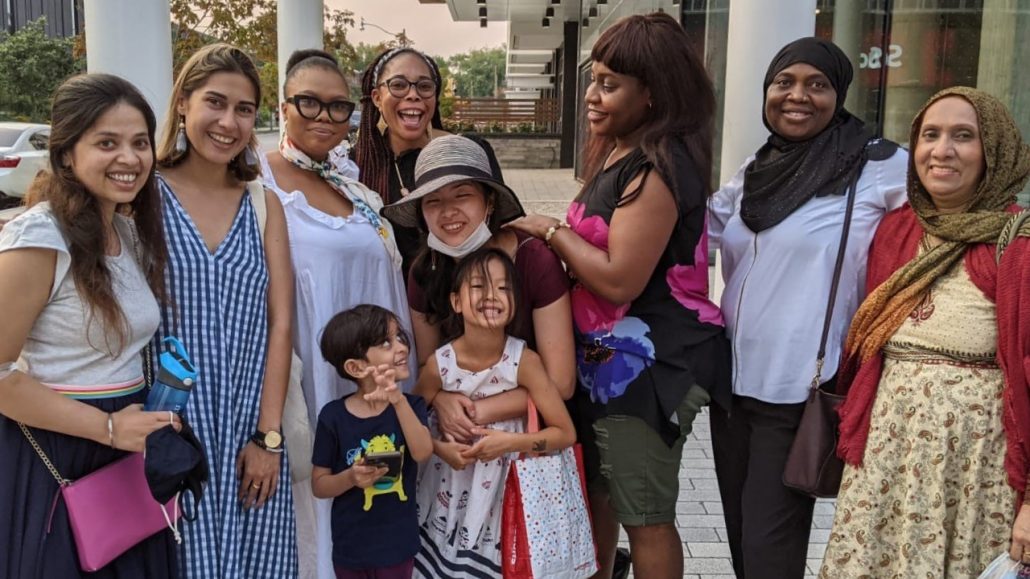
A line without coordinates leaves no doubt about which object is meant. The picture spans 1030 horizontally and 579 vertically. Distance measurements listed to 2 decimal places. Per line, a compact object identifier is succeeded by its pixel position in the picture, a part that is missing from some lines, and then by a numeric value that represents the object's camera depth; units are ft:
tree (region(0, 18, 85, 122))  97.86
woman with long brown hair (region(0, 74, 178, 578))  6.40
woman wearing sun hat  8.25
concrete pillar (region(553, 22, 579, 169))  78.74
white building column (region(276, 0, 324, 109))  31.35
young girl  8.09
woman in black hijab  8.38
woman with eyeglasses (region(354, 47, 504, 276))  10.28
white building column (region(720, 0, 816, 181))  16.56
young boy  7.85
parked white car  48.19
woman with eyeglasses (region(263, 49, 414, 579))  8.83
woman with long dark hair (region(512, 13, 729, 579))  8.21
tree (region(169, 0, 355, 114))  40.93
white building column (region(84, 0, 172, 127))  15.55
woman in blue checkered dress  7.60
